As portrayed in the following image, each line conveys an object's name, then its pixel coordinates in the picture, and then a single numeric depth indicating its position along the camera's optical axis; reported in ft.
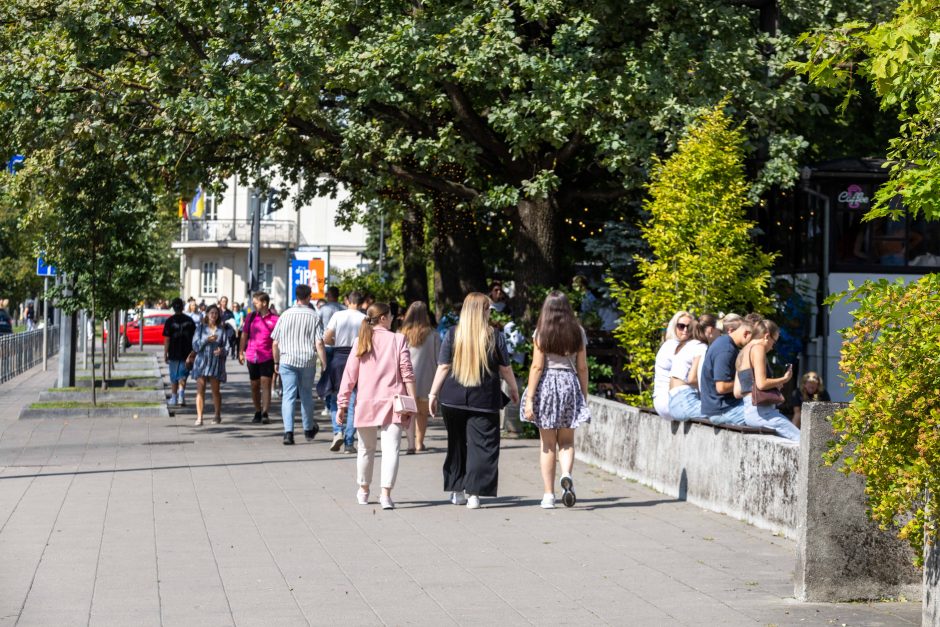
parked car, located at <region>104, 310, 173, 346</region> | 197.25
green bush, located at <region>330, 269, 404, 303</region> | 108.41
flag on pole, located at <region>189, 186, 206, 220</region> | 175.95
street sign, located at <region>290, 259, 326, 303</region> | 122.72
